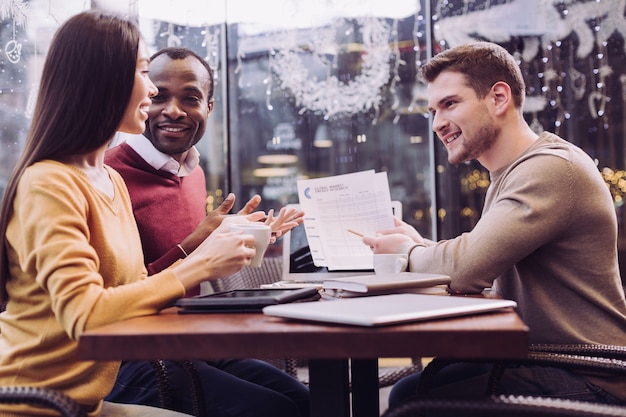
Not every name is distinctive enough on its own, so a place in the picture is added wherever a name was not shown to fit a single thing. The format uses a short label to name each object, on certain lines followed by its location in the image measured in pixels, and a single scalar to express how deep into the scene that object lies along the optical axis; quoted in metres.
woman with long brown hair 1.15
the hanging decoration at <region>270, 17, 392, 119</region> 4.10
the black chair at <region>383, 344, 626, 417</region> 0.90
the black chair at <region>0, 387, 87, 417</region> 1.01
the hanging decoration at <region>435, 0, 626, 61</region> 3.75
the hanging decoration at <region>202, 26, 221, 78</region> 4.12
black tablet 1.22
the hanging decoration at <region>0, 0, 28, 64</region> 3.34
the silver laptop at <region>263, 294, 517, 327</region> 0.98
